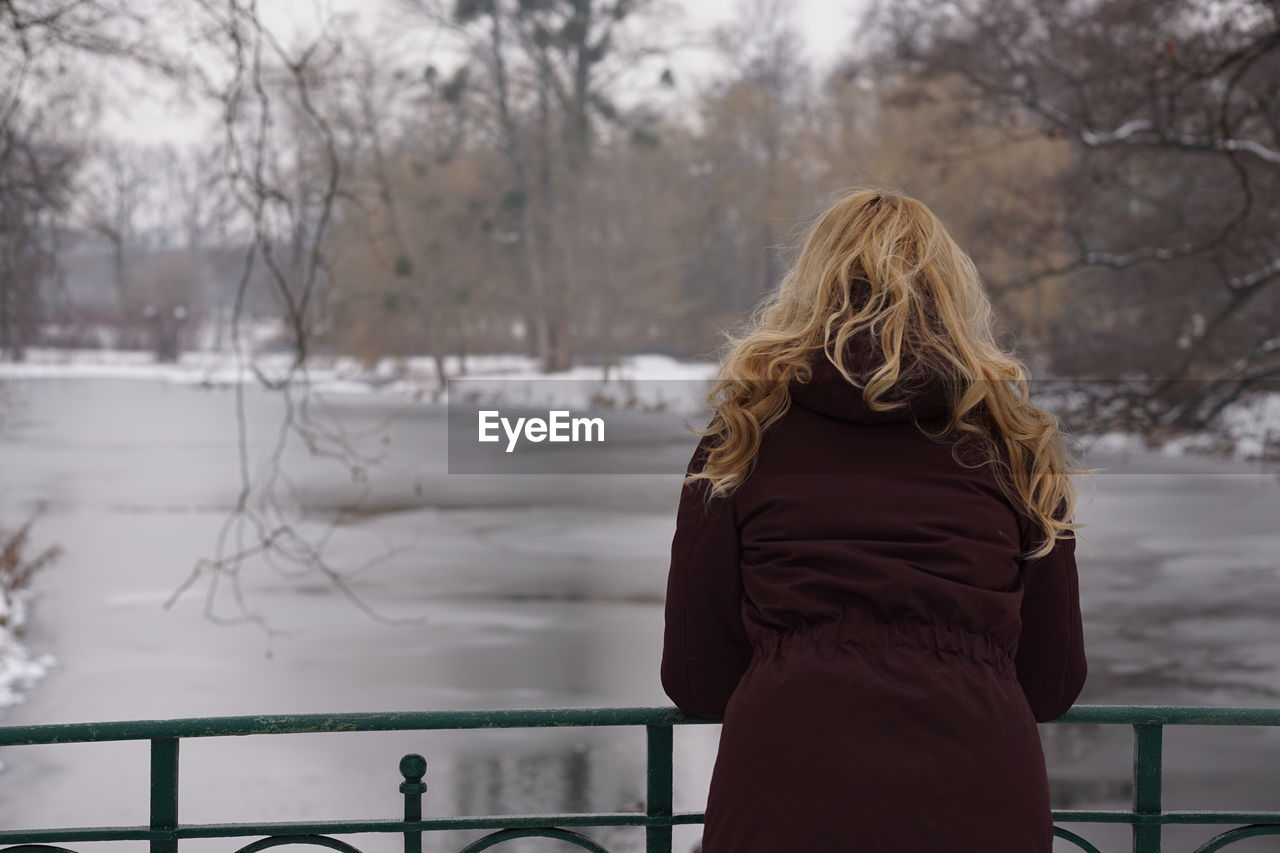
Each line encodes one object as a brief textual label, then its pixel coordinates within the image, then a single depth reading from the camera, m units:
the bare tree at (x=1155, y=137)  11.52
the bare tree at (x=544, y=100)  35.97
